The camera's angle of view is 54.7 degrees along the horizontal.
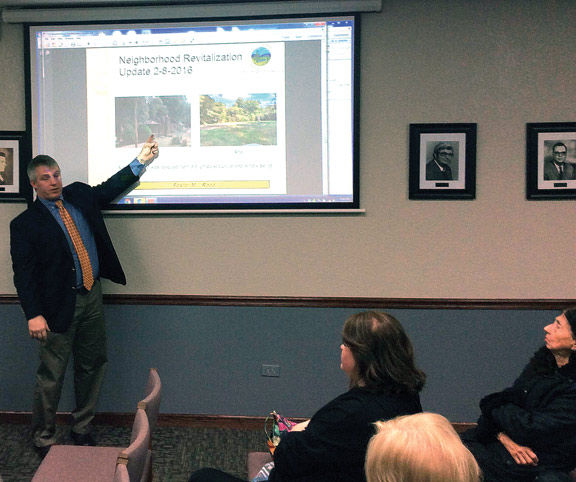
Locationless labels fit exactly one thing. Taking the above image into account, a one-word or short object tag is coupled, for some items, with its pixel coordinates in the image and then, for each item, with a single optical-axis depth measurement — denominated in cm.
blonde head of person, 105
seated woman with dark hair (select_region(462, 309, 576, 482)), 197
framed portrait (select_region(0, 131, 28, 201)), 329
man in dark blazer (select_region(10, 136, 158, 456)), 292
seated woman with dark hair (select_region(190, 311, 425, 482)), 154
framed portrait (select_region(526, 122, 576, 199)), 311
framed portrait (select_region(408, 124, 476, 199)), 314
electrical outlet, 330
